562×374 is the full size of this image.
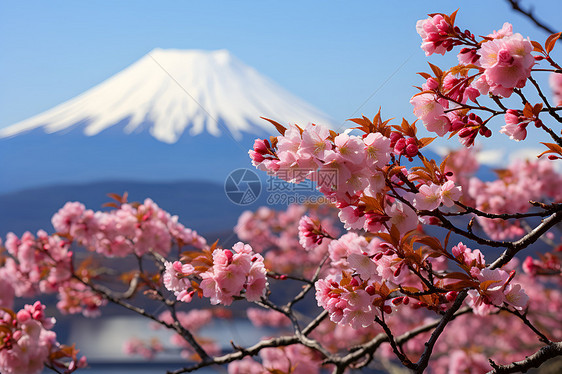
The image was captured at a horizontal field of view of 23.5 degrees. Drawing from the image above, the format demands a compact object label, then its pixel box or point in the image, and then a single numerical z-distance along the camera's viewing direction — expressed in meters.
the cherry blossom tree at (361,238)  1.23
